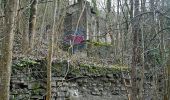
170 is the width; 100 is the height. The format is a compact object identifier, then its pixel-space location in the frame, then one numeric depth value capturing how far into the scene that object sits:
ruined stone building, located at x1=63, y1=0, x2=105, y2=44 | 16.12
